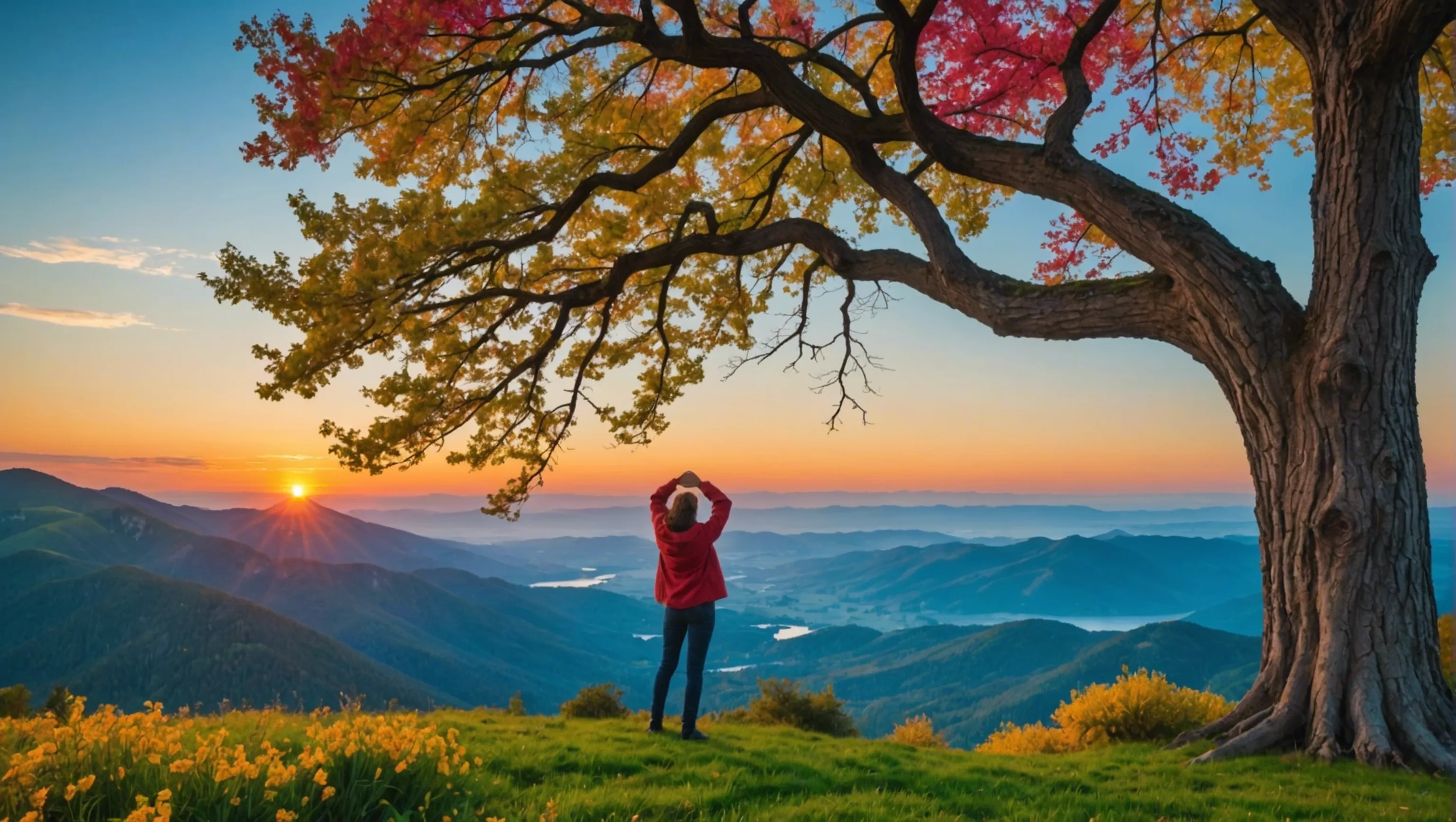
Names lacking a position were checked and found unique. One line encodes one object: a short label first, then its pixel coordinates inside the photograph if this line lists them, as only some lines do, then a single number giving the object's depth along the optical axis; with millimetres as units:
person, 7266
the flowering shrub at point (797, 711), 11133
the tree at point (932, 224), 6684
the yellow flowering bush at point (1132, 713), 8844
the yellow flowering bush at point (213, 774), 3479
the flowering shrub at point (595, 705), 10789
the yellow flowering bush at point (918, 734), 10673
